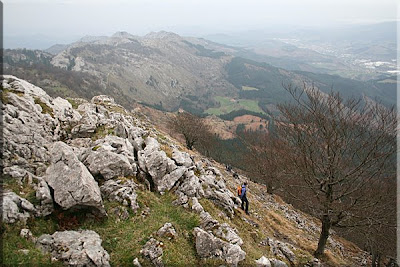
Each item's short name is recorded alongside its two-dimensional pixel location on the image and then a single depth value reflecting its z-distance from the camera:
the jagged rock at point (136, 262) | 13.49
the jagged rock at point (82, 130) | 24.45
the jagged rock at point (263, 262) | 16.11
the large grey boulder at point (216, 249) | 15.65
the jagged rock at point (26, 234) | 13.17
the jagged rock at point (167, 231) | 15.80
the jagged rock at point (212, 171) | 31.05
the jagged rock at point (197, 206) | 19.33
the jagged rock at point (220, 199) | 22.83
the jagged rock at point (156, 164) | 22.16
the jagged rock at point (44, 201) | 14.80
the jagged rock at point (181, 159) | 24.57
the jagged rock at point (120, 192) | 17.84
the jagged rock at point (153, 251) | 14.05
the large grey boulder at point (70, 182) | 15.14
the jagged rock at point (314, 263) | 20.55
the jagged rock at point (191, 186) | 21.59
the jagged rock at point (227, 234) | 17.20
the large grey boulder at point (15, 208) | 13.42
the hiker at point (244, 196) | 26.38
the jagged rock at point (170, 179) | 21.59
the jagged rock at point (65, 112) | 24.75
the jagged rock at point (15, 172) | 16.11
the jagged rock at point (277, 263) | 17.29
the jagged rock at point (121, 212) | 16.92
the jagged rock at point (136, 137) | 25.31
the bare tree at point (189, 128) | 63.52
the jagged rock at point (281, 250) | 20.27
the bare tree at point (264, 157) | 45.14
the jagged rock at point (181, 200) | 19.97
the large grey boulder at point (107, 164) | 19.03
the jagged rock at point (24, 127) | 17.73
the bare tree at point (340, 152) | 21.30
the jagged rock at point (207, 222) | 17.77
